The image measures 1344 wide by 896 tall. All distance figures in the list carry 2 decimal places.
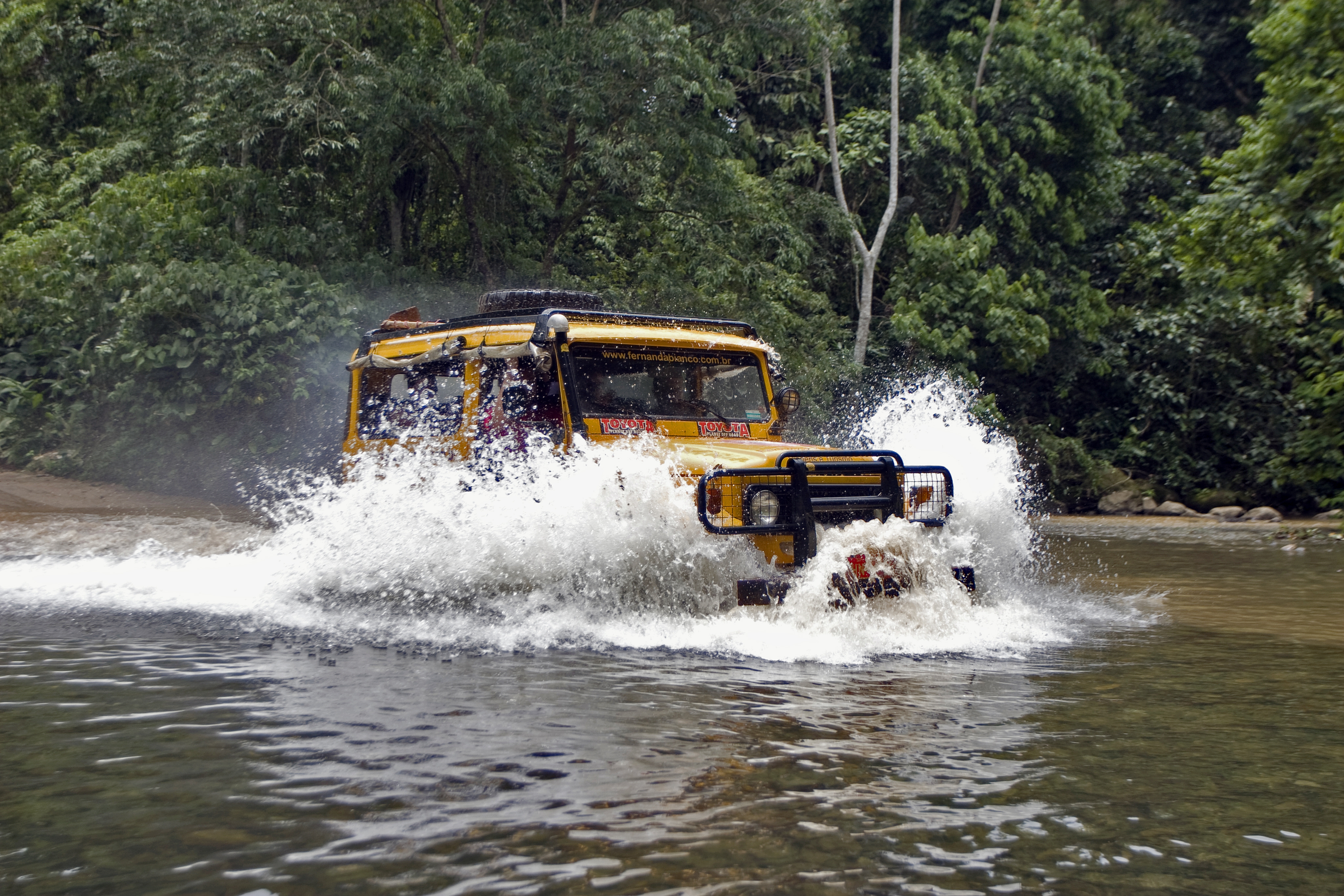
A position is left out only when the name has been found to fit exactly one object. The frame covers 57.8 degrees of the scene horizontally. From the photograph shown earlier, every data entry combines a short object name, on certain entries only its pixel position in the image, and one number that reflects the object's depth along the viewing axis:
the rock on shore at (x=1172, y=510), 24.20
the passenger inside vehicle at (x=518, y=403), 7.93
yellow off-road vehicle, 7.05
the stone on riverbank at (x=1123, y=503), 24.70
